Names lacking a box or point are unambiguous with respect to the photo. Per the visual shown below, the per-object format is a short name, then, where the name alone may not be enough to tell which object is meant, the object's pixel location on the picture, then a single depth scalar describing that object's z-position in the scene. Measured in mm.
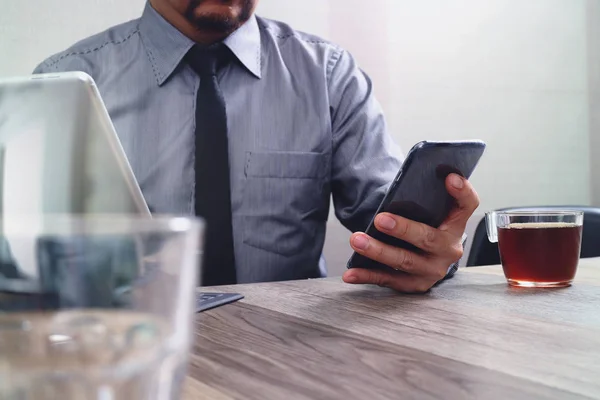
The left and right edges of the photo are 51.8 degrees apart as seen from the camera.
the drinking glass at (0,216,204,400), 211
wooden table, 409
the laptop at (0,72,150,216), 586
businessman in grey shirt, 1377
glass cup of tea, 840
